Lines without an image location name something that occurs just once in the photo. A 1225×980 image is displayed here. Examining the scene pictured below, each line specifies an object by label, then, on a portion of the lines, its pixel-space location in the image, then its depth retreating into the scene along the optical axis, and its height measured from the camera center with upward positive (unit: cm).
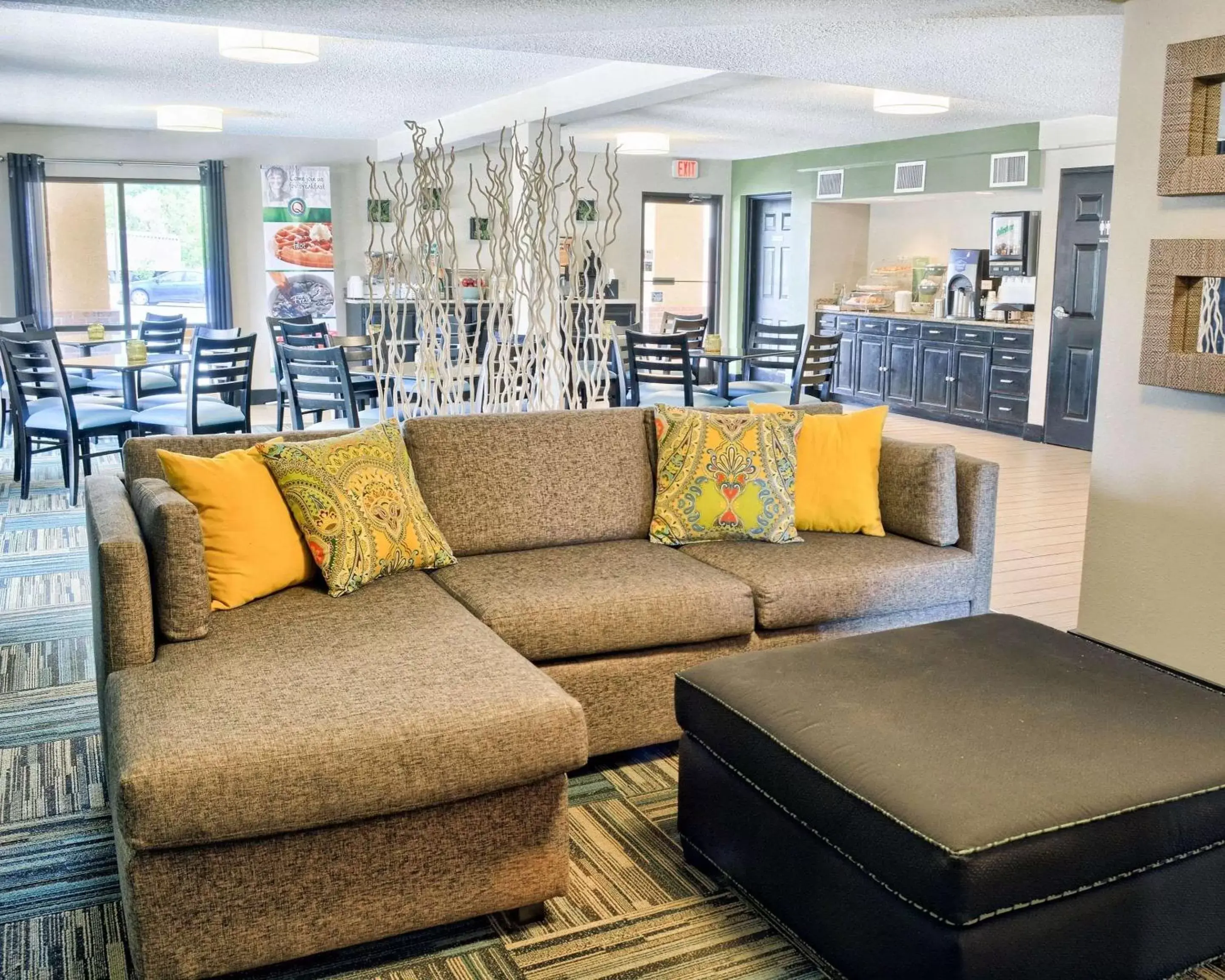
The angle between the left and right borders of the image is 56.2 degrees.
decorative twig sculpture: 419 -6
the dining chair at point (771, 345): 707 -31
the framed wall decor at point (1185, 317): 326 -3
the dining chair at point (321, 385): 537 -44
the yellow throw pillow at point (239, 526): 270 -56
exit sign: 1162 +128
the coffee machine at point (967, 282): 943 +17
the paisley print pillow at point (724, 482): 339 -54
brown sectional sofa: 195 -76
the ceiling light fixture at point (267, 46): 520 +111
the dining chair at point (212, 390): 616 -55
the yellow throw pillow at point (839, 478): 352 -54
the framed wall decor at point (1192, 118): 322 +53
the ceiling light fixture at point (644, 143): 905 +120
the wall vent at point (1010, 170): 852 +99
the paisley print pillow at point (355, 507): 284 -54
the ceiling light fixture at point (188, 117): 790 +117
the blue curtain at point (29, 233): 936 +43
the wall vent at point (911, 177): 945 +102
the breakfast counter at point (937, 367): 884 -53
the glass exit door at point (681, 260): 1213 +40
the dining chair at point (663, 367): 622 -38
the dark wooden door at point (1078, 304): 804 +0
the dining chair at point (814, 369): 669 -40
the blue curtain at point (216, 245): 1011 +39
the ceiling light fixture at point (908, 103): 658 +113
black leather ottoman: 176 -82
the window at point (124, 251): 990 +33
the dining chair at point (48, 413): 598 -67
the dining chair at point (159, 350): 762 -42
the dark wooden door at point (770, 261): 1145 +39
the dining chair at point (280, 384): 700 -56
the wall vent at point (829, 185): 1043 +104
